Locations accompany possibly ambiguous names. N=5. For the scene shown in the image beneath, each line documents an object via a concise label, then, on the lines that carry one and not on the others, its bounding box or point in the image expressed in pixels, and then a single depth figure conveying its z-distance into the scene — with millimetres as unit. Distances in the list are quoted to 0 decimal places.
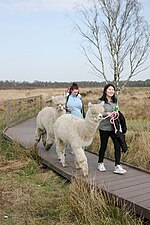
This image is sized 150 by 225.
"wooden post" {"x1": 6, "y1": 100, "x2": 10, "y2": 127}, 13195
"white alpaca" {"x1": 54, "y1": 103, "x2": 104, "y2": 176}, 5812
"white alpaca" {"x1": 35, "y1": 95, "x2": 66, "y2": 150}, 7496
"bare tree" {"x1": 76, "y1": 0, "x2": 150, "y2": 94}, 16203
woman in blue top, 7660
